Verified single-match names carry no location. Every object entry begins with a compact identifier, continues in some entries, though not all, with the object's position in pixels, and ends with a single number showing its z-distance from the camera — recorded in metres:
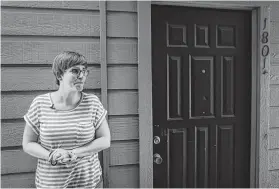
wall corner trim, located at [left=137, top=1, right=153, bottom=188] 2.54
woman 1.91
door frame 2.55
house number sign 2.87
